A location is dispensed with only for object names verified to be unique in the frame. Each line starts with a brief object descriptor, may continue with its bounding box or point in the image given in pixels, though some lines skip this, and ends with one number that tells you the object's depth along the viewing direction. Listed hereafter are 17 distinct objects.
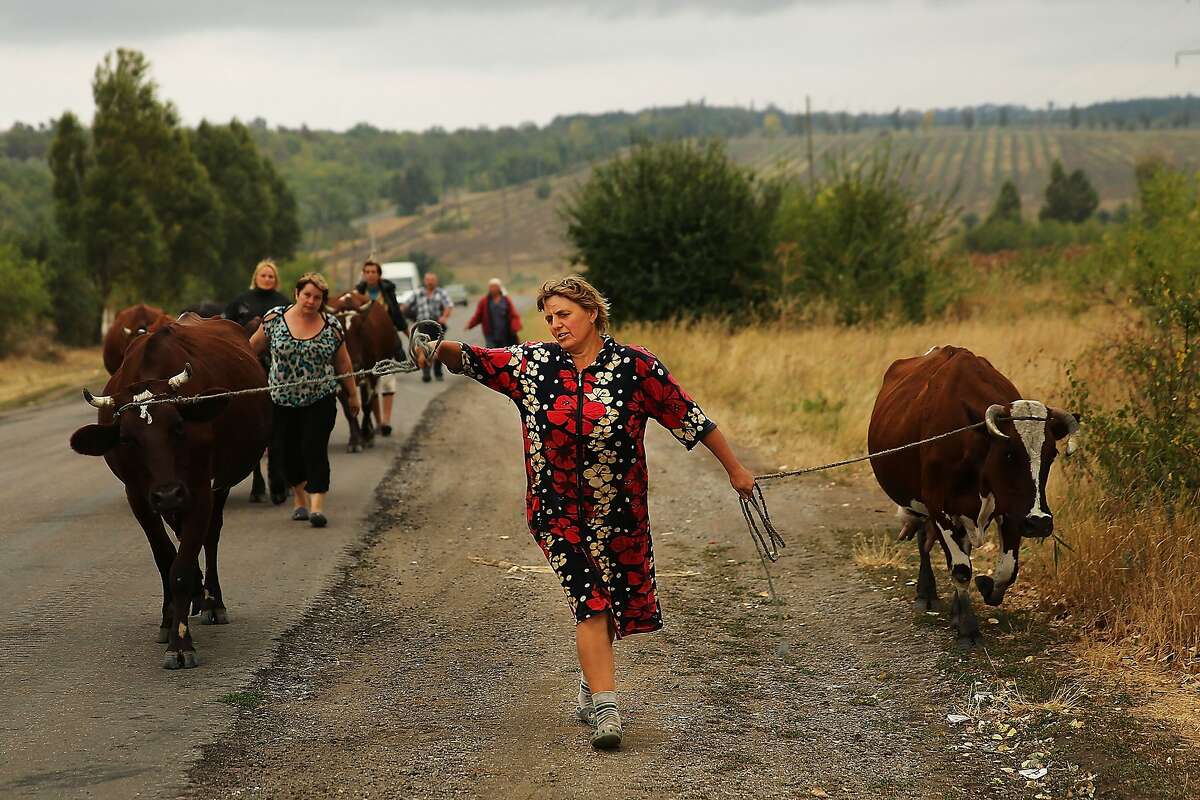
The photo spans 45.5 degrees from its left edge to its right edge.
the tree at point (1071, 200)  95.19
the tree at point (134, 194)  42.38
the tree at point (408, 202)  197.86
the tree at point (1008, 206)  82.19
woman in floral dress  6.27
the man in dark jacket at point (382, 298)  18.03
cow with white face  7.55
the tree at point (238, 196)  59.88
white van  51.37
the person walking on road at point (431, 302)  25.17
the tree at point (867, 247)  29.81
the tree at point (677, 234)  30.16
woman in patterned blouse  11.93
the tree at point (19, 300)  36.53
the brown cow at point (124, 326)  14.88
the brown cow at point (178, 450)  7.65
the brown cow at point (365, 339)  16.81
